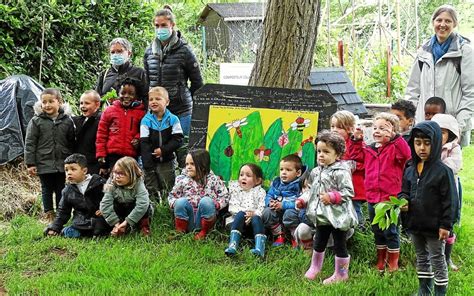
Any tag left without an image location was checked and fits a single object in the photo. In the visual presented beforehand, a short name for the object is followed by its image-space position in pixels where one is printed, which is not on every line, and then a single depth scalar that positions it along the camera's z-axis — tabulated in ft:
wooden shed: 68.18
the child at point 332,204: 15.55
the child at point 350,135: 17.11
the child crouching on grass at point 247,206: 17.51
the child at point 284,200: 17.65
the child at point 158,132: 19.77
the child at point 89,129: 20.81
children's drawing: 20.11
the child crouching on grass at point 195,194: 18.79
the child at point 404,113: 17.46
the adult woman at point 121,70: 21.09
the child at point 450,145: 15.34
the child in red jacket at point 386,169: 15.72
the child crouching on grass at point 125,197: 18.75
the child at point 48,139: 20.71
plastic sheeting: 24.48
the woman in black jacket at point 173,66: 21.39
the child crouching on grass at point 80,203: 19.27
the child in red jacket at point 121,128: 20.15
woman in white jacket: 17.69
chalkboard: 20.13
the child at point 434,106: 17.15
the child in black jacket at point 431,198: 13.39
